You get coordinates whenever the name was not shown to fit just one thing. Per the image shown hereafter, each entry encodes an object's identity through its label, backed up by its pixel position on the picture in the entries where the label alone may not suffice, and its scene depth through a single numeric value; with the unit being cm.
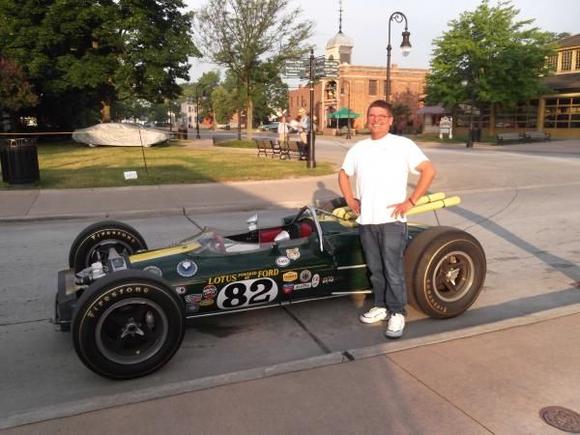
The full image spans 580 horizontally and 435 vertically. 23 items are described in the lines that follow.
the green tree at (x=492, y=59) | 3603
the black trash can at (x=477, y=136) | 4031
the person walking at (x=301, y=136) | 2011
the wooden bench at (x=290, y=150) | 2088
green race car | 345
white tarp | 2866
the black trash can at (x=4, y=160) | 1301
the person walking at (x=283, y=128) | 2533
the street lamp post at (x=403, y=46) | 2097
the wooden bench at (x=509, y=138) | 3672
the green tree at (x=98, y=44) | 2844
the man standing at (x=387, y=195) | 402
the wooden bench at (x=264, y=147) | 2283
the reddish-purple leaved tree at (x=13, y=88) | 2250
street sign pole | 1761
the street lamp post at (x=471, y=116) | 3394
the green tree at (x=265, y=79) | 3253
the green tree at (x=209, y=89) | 11928
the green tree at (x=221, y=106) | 10606
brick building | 6731
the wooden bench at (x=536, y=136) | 3739
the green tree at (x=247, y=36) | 3158
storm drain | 286
